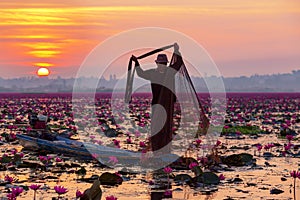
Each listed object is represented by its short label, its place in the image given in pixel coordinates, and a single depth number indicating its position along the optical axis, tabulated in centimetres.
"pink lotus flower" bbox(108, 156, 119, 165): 1386
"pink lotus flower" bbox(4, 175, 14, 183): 1058
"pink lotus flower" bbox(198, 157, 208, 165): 1384
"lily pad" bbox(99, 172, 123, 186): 1150
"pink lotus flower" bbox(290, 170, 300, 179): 980
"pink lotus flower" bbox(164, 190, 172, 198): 986
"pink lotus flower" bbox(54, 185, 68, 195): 864
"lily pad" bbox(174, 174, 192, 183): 1173
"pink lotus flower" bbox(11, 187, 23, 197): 833
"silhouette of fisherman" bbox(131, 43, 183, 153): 1198
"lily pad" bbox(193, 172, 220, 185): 1154
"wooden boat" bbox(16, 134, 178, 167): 1337
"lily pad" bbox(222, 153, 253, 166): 1414
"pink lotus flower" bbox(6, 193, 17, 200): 829
